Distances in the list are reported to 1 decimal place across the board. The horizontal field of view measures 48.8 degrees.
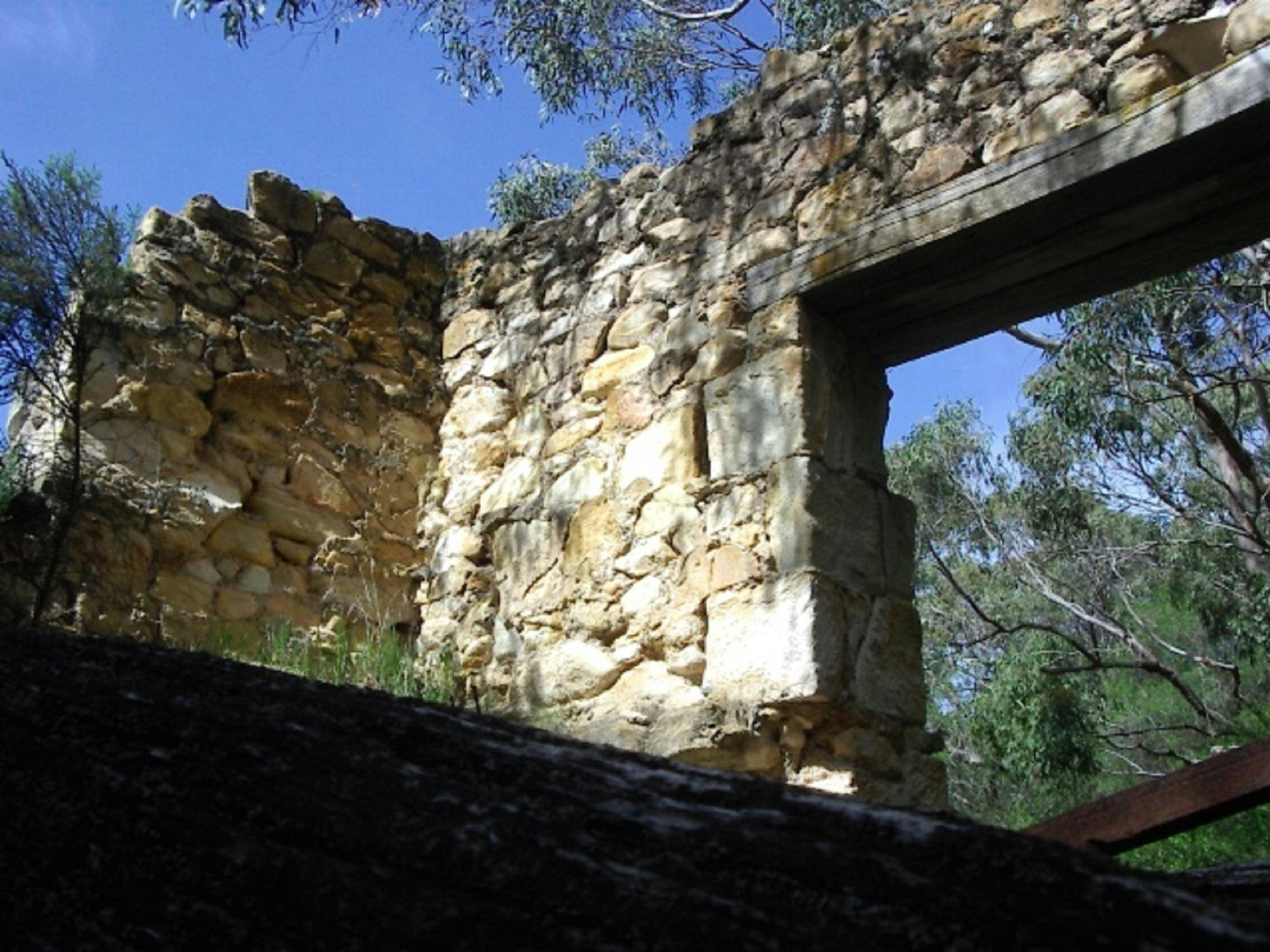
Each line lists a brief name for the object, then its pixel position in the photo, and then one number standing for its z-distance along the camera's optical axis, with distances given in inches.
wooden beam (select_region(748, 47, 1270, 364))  143.8
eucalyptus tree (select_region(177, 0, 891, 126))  451.5
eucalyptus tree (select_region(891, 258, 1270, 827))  405.4
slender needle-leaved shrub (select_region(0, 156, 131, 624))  193.6
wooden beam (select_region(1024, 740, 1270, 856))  95.0
